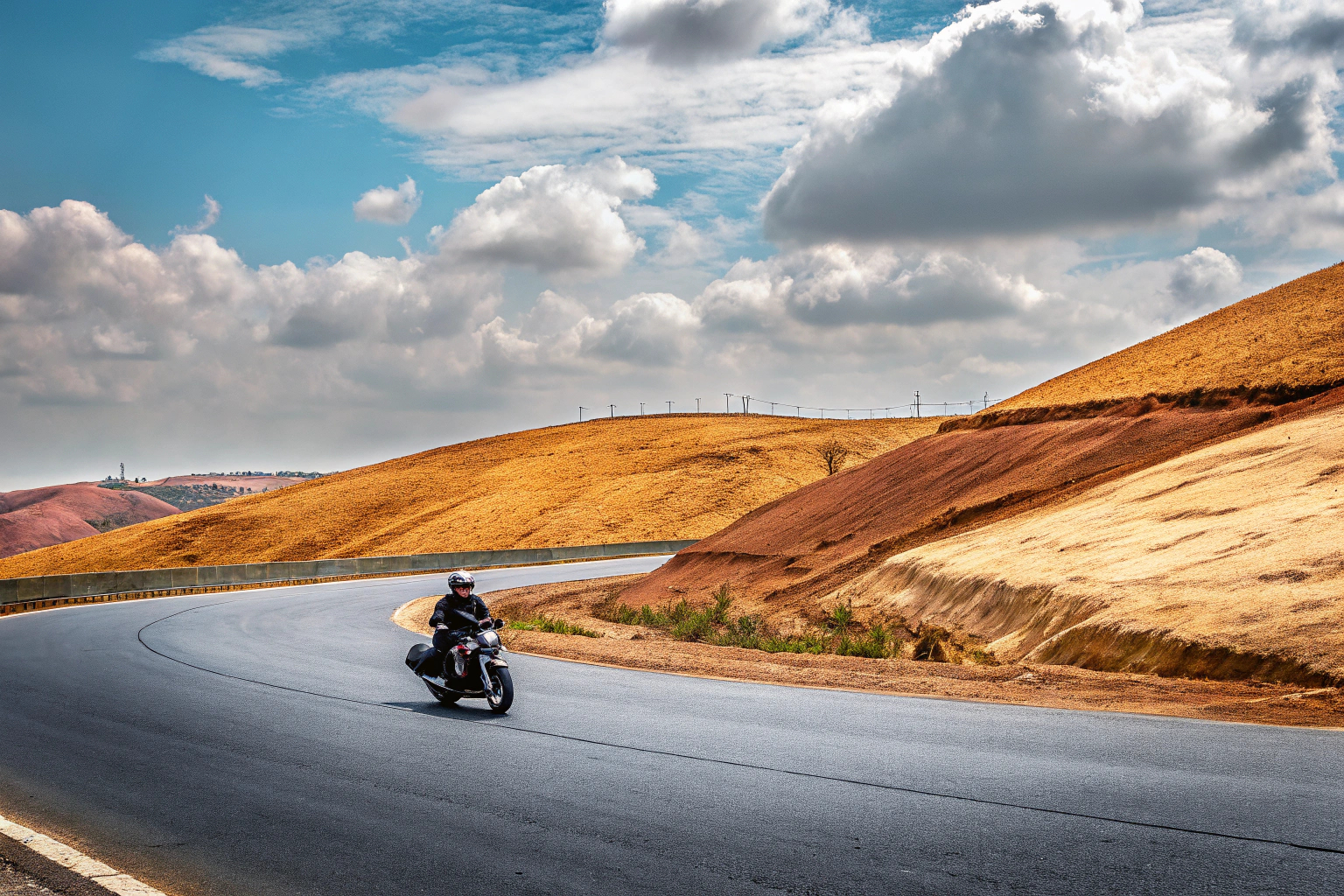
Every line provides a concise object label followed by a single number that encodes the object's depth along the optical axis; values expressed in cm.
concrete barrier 3066
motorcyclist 1131
